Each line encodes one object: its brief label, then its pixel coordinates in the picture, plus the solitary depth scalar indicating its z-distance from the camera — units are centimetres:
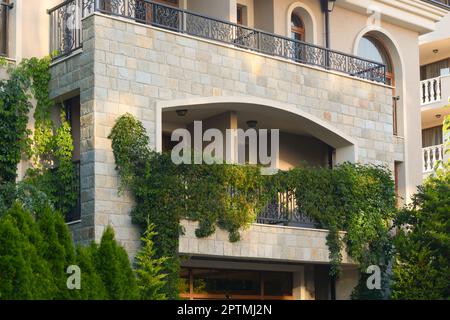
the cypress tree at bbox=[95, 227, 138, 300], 1856
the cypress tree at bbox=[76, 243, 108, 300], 1795
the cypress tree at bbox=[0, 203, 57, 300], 1677
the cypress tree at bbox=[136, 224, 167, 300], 1964
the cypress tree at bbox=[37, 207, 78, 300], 1777
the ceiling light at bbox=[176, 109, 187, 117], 2313
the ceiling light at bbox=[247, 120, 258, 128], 2495
